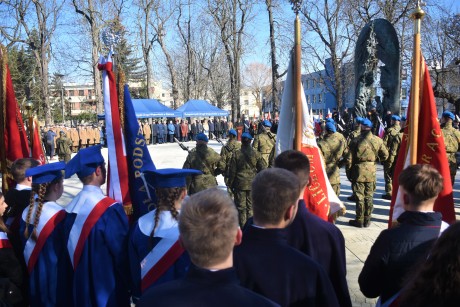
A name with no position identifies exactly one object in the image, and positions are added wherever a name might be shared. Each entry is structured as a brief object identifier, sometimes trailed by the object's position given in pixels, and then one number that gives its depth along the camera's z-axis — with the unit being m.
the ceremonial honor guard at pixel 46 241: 3.23
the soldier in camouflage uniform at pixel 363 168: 7.67
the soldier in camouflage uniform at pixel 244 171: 7.55
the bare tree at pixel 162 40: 37.44
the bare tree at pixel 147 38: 36.56
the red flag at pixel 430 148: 3.96
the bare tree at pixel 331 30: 30.19
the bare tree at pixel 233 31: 32.31
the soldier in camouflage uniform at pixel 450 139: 8.23
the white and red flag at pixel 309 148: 4.36
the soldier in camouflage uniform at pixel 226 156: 7.68
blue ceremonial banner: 4.10
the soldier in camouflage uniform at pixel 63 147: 16.62
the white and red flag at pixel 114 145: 4.09
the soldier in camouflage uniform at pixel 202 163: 7.39
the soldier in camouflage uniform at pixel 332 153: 7.86
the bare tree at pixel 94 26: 28.94
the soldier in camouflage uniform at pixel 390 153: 9.51
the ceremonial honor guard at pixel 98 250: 3.09
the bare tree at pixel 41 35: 27.83
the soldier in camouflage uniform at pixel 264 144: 10.02
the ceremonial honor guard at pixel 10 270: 2.95
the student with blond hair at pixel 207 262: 1.60
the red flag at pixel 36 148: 6.05
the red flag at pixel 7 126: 4.83
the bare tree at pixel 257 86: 77.74
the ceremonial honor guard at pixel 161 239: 2.78
